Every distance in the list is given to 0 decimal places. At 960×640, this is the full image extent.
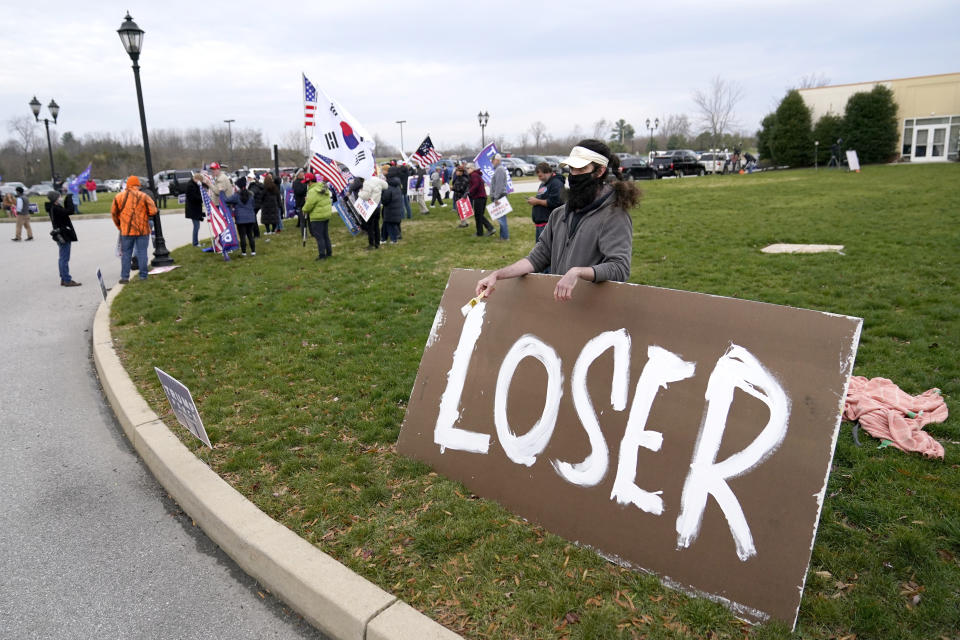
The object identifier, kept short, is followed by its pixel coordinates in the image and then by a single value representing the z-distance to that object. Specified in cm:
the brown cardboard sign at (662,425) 259
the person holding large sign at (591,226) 330
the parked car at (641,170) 3712
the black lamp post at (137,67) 1210
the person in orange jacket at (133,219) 1108
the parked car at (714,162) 4350
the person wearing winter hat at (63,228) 1155
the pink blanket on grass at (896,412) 402
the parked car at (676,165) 4034
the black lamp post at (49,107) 2965
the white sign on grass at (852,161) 3341
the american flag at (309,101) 1241
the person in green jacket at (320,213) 1266
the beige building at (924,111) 4272
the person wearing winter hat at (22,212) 1941
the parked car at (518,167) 4461
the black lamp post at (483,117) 4224
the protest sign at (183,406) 417
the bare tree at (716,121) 6322
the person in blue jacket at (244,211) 1344
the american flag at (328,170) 1282
